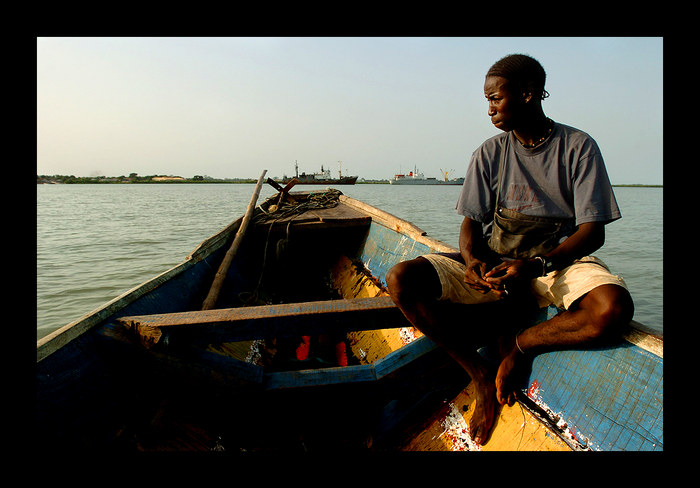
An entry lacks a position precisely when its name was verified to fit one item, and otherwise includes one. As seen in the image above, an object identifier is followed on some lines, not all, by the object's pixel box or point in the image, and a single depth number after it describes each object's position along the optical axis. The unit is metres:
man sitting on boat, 1.59
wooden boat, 1.36
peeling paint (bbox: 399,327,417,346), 2.75
